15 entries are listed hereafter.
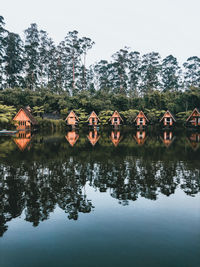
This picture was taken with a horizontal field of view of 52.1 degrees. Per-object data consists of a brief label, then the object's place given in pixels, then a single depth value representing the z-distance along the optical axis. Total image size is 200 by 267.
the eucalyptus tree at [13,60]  66.81
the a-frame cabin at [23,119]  46.28
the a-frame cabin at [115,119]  56.87
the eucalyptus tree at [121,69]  82.69
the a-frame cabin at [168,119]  55.75
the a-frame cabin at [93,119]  57.13
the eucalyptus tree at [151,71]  85.38
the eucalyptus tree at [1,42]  62.29
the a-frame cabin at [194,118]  50.97
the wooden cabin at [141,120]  56.44
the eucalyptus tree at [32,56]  68.81
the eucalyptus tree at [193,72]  89.75
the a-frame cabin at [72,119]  54.94
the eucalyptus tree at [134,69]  85.38
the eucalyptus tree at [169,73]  91.94
